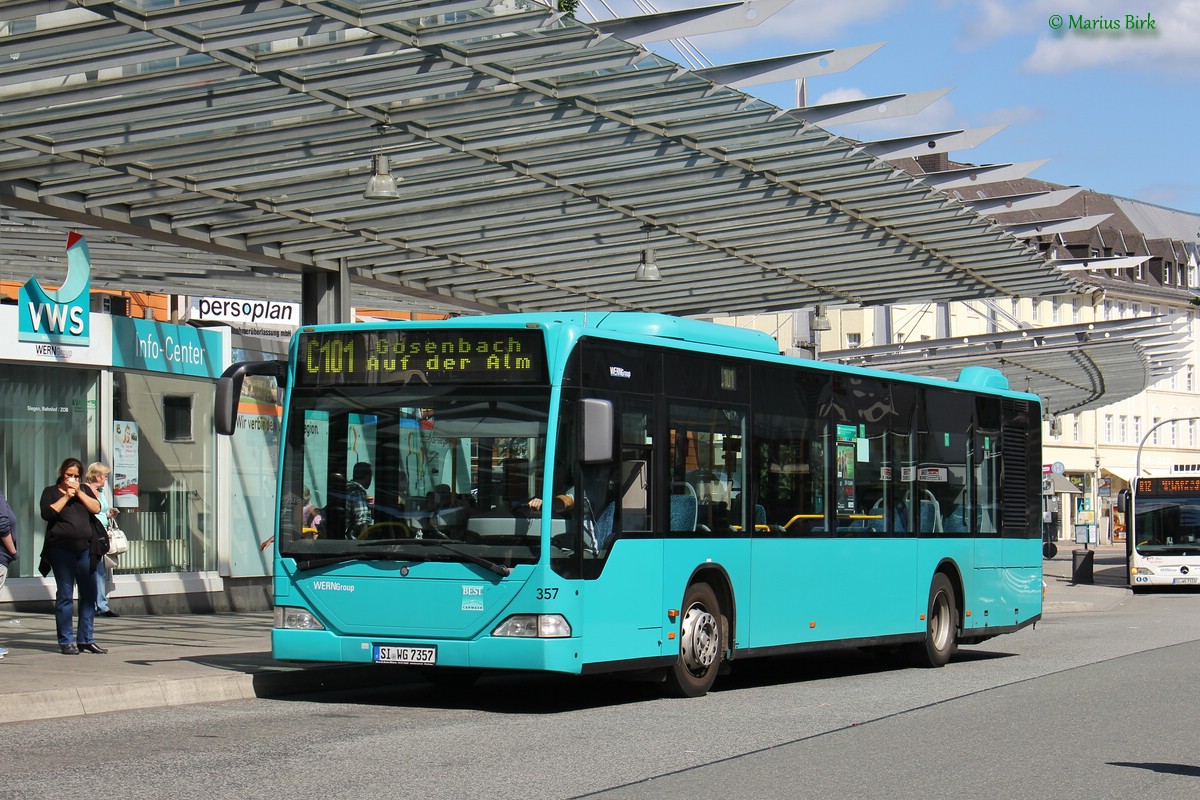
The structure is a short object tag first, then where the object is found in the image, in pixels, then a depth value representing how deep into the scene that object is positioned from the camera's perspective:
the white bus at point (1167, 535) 40.78
